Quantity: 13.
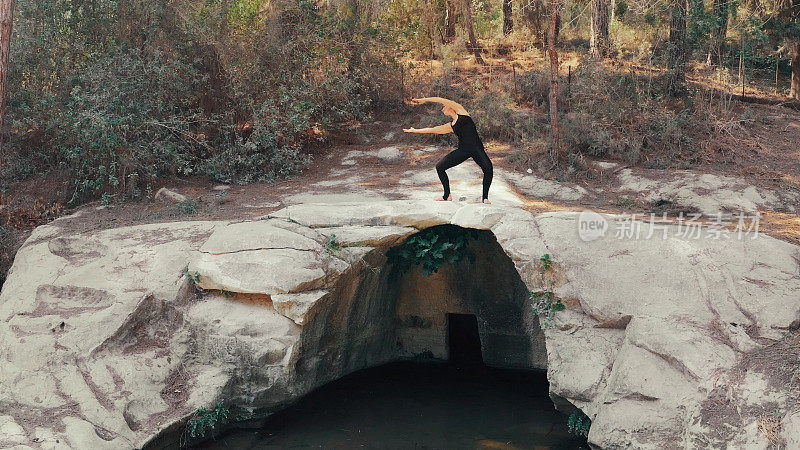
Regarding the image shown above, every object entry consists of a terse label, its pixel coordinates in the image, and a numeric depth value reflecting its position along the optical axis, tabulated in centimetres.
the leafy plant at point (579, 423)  816
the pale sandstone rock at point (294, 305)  811
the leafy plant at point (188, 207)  1064
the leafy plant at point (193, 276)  849
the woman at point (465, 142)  927
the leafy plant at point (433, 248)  955
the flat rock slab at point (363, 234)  866
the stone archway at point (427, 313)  951
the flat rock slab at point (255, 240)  848
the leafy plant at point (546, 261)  826
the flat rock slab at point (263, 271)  816
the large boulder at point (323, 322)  717
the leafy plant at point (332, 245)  858
